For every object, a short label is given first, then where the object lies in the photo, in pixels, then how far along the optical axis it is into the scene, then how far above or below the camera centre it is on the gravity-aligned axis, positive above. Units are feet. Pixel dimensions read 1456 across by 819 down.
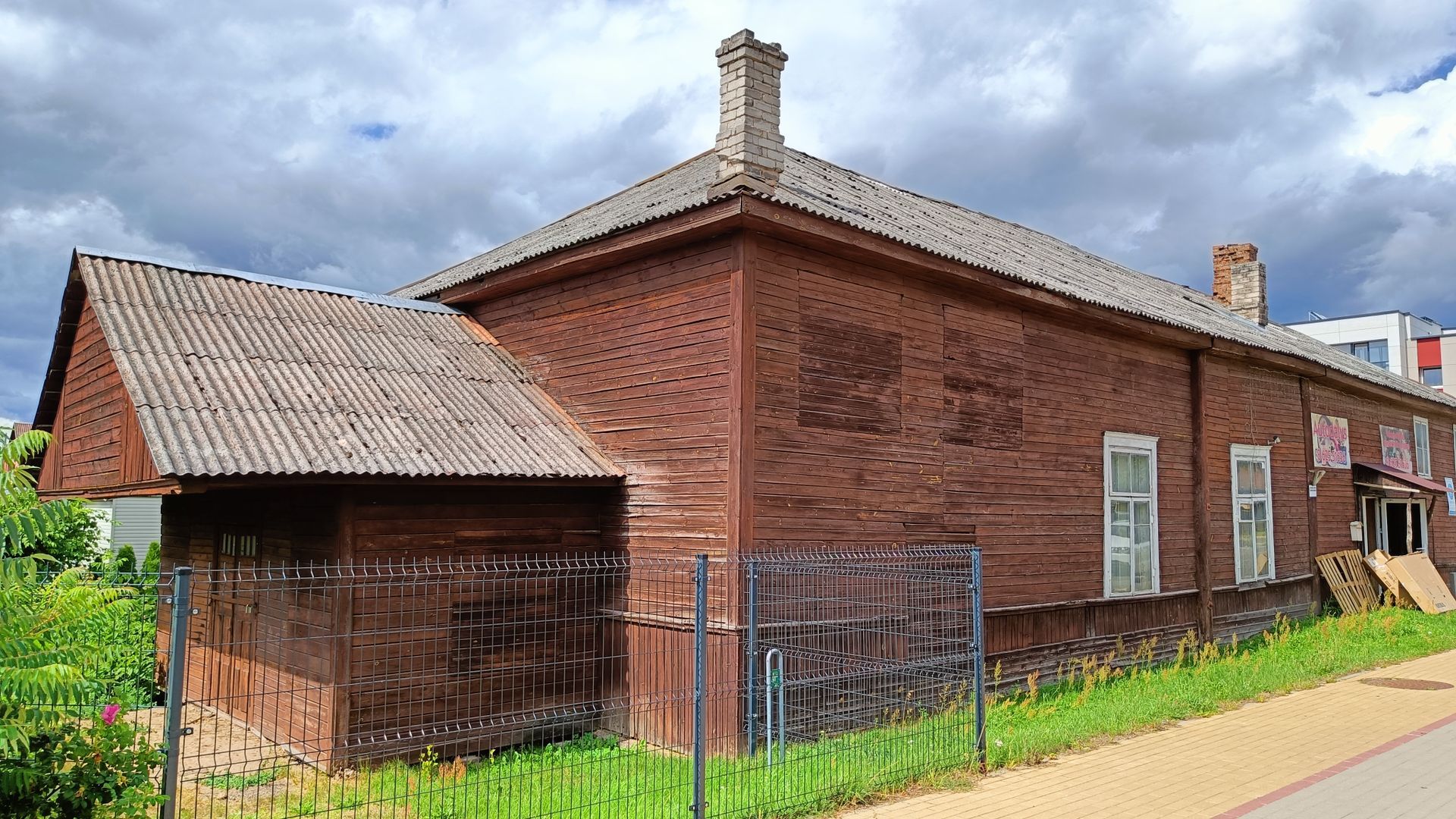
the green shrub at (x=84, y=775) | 15.52 -4.20
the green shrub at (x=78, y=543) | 53.01 -2.03
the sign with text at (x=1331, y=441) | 60.85 +4.58
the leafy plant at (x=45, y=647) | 14.38 -2.15
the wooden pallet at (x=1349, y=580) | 60.39 -3.99
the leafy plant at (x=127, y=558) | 56.37 -2.98
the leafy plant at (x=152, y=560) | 65.58 -3.46
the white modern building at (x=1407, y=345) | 165.37 +28.30
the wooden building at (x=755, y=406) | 30.35 +3.71
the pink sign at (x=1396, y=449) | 70.38 +4.67
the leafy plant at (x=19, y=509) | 15.49 +0.00
